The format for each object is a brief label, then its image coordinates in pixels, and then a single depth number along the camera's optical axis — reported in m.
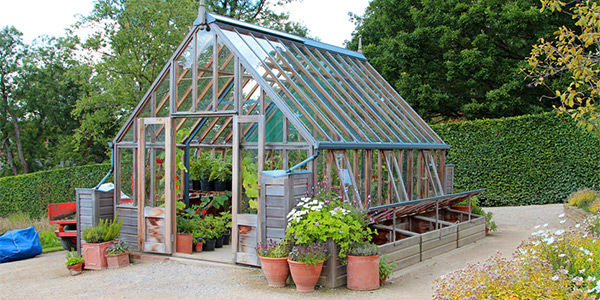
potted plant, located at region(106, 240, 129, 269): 8.28
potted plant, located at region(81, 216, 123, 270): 8.25
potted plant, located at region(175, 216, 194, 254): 8.66
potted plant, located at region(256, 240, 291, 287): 6.72
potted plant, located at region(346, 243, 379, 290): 6.66
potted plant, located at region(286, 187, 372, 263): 6.54
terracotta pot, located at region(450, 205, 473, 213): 11.20
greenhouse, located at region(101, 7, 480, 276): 7.72
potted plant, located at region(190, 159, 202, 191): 10.16
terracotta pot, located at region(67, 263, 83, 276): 8.21
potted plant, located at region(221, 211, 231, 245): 9.42
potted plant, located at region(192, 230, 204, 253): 8.87
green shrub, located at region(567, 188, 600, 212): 11.34
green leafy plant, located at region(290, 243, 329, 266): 6.45
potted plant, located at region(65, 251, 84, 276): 8.23
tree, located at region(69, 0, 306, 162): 17.20
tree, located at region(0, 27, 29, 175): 26.53
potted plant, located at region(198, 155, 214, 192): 10.13
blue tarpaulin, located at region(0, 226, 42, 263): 9.89
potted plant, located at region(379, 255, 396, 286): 6.82
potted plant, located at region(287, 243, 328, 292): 6.46
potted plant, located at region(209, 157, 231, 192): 9.83
